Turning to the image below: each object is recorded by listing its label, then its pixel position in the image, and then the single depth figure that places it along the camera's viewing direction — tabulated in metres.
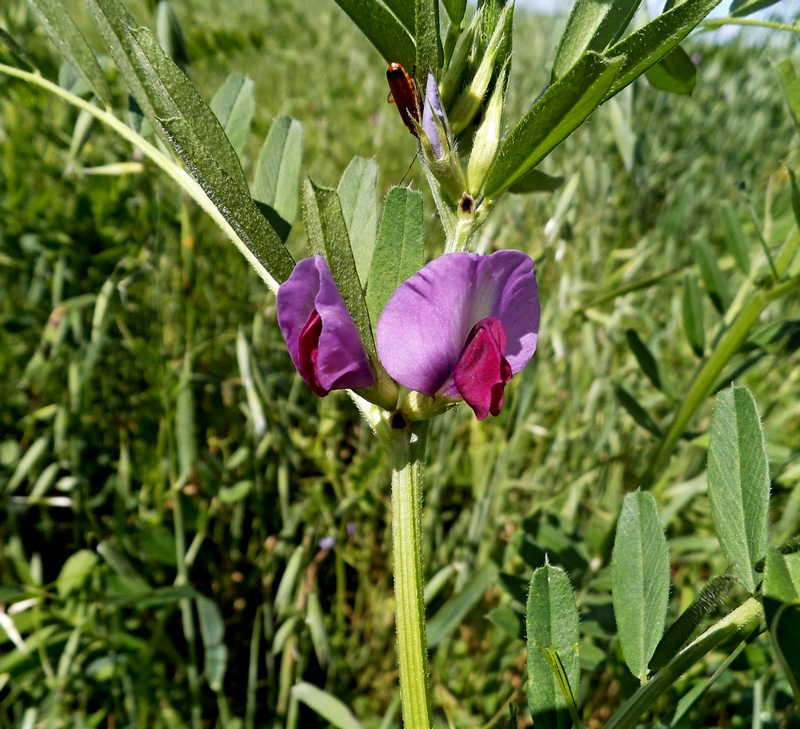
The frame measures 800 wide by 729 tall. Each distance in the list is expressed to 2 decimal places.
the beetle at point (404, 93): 0.09
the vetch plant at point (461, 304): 0.08
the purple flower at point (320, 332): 0.08
